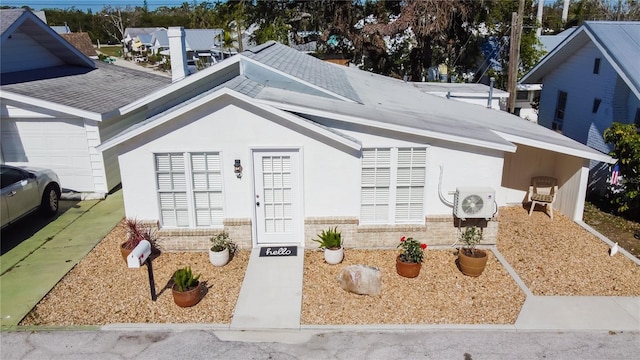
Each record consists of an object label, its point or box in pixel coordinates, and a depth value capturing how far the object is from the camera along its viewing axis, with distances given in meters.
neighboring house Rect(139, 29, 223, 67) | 45.97
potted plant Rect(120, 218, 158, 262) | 9.62
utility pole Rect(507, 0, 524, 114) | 17.84
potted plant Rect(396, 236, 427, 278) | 9.05
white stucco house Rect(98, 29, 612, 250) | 9.46
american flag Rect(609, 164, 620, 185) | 12.35
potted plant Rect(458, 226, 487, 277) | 9.06
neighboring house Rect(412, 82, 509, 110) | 19.02
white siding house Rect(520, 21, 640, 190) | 13.46
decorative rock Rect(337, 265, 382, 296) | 8.51
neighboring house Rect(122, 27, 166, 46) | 77.81
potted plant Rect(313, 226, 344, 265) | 9.60
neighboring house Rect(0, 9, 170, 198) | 13.09
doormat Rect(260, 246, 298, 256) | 10.02
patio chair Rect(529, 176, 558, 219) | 12.19
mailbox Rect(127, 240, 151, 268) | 7.54
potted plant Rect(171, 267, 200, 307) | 8.11
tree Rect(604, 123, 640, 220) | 11.77
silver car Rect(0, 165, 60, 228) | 10.63
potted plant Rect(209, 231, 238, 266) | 9.61
